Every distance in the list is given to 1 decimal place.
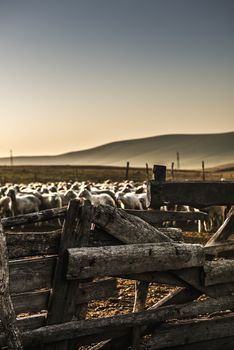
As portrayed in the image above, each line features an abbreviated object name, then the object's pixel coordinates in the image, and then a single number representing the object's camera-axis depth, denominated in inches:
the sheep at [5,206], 781.3
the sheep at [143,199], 771.4
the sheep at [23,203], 775.1
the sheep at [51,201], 813.2
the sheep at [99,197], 724.7
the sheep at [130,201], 759.1
